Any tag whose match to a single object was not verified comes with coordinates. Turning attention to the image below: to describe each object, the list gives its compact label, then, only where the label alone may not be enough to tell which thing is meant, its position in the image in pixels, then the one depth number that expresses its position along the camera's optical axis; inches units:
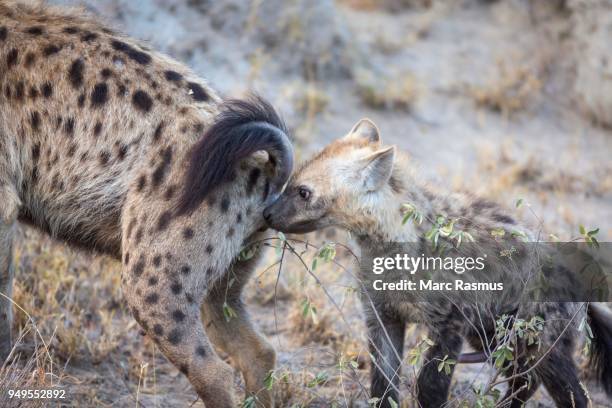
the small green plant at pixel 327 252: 301.6
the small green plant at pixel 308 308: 298.7
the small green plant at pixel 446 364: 307.7
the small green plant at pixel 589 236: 297.0
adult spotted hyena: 303.6
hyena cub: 338.0
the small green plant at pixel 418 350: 298.2
